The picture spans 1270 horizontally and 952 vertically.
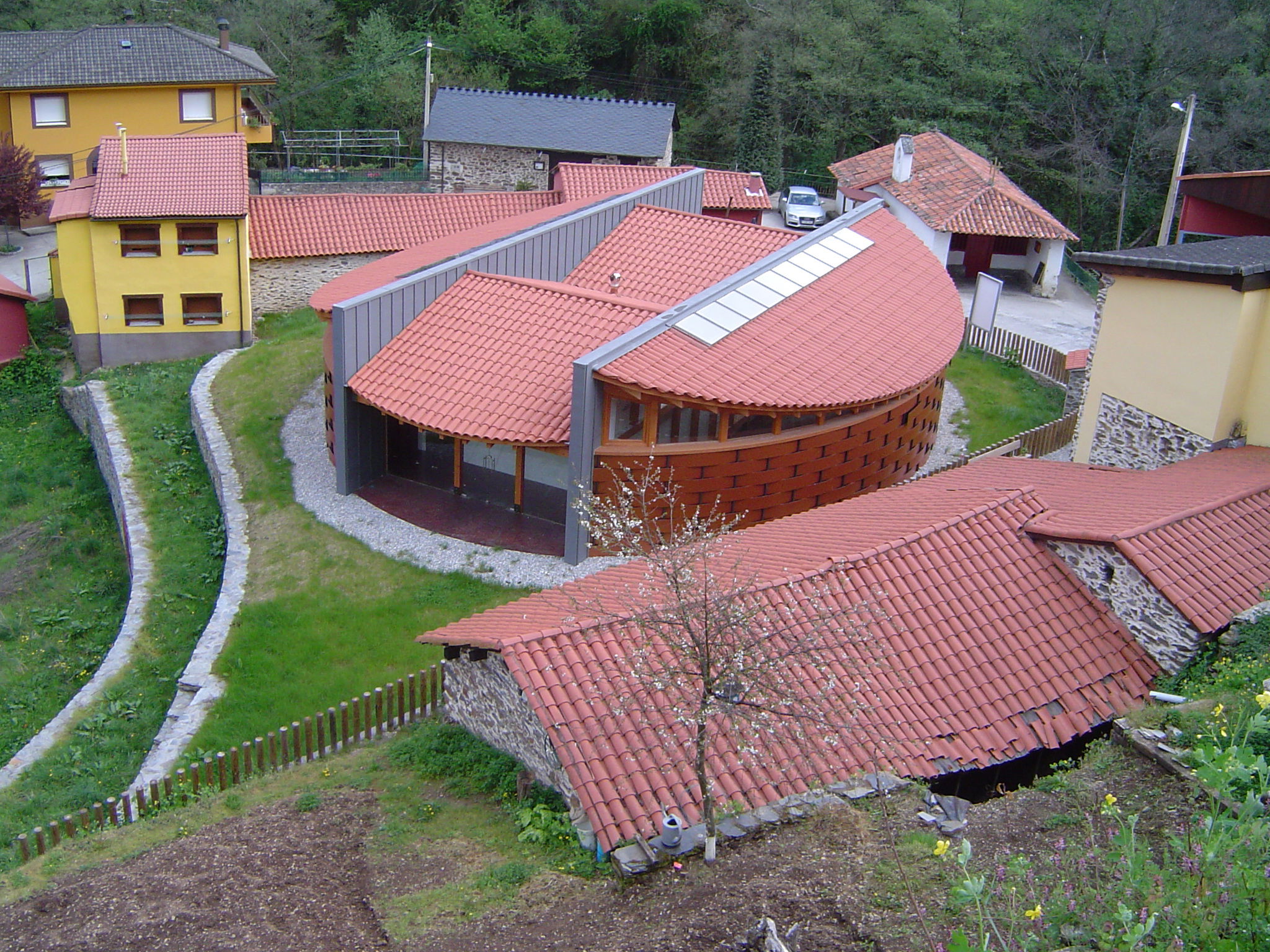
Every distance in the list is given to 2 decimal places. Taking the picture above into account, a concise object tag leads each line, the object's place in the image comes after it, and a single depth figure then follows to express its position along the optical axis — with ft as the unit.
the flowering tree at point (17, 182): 128.57
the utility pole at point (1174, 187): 101.91
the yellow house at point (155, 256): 95.14
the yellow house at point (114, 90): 142.31
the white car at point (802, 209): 140.36
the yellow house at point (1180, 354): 60.39
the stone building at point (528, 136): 138.82
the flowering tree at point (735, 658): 32.35
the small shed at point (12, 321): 103.71
